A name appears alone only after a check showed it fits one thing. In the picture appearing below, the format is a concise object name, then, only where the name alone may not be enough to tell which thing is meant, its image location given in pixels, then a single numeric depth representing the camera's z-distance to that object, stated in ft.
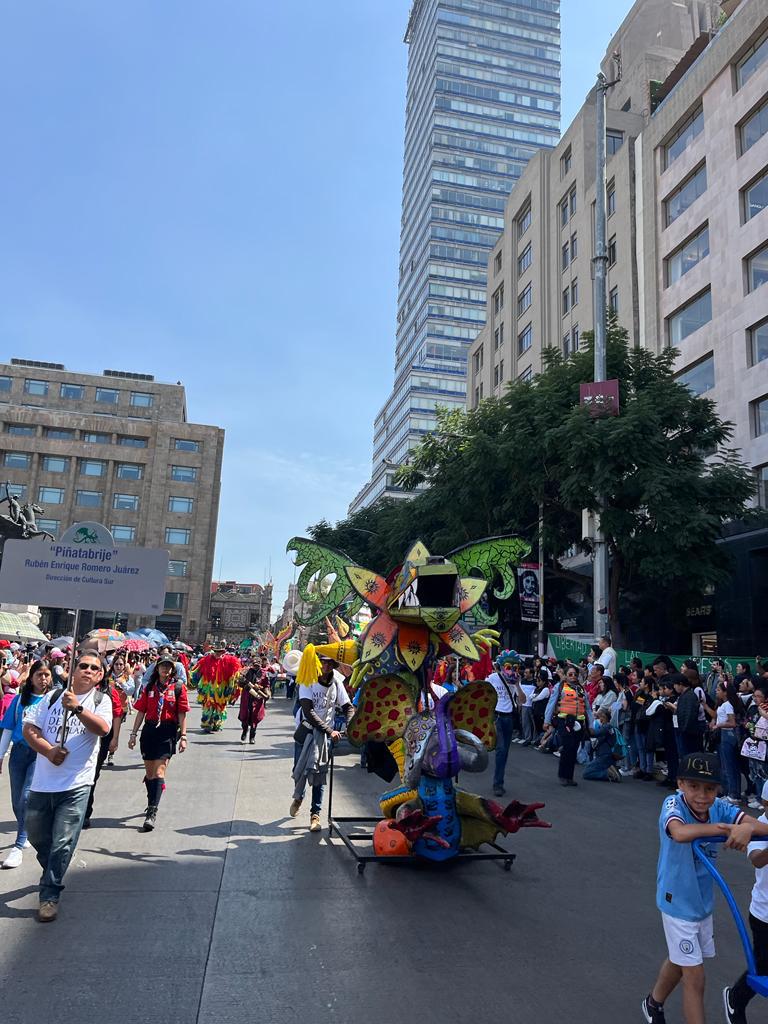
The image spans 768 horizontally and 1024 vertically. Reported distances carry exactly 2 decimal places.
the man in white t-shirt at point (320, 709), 26.86
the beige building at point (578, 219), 107.04
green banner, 52.19
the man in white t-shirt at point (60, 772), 17.02
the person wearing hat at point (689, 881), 12.00
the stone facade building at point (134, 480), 209.97
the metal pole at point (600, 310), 61.62
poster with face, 75.05
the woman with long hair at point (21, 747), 21.42
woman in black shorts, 25.68
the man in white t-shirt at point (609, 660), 47.85
